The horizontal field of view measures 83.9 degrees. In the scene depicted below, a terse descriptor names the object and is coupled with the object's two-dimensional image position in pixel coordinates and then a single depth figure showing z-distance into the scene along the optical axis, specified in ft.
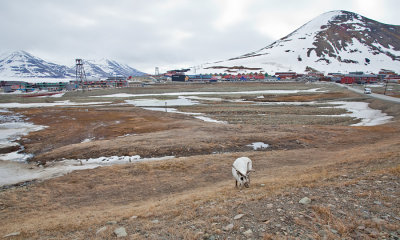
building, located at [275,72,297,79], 628.53
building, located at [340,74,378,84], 464.24
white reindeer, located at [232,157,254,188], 35.01
